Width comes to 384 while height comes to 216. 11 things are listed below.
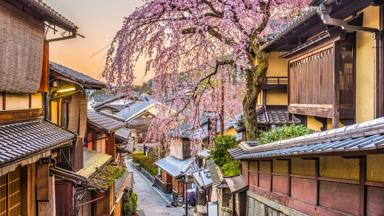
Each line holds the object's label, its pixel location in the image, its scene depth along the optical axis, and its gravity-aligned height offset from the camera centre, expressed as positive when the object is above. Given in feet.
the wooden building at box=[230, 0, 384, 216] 19.56 -0.58
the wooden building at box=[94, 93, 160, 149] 161.24 -2.66
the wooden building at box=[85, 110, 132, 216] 54.90 -8.29
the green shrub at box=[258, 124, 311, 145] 39.25 -2.23
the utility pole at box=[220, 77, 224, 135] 57.65 -0.48
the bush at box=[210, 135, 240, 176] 56.44 -5.85
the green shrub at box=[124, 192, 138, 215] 91.50 -20.88
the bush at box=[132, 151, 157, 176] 161.17 -21.22
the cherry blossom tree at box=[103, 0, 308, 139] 39.22 +6.23
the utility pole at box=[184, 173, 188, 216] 105.15 -17.61
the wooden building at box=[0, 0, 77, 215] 27.48 -0.23
